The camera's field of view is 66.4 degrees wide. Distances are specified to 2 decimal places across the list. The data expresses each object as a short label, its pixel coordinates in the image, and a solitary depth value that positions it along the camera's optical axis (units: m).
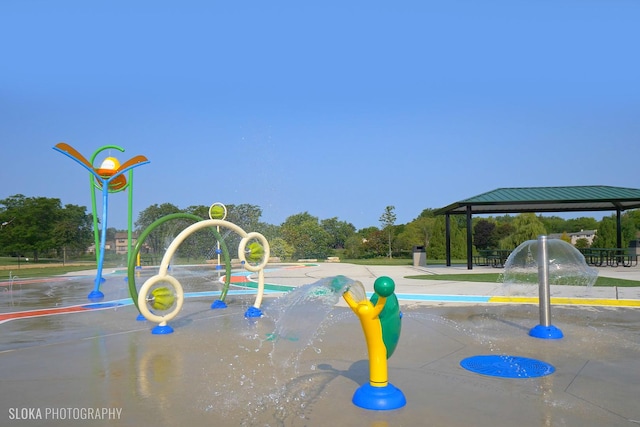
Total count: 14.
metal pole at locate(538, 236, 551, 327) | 8.06
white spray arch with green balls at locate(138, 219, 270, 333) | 8.60
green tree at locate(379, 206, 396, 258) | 54.54
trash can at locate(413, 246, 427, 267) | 29.82
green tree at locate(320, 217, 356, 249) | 73.62
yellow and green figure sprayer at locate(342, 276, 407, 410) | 4.79
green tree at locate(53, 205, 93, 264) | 54.12
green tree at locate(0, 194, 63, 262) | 51.91
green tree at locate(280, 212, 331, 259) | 51.62
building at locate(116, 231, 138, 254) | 41.29
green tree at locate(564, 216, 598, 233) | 91.69
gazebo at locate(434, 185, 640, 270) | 23.00
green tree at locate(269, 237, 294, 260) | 50.56
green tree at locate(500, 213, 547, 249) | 44.69
